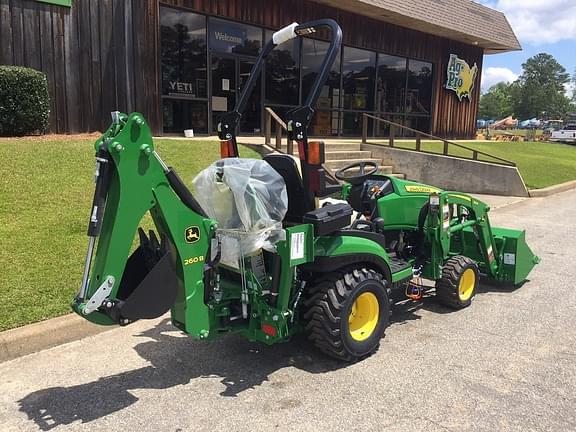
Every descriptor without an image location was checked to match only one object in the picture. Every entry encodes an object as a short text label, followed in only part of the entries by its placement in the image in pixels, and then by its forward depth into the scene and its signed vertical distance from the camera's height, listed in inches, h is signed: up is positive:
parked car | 1453.0 -2.8
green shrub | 367.9 +14.3
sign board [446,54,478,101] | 874.6 +93.4
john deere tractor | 120.3 -31.8
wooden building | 442.3 +73.2
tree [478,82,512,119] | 4479.3 +249.7
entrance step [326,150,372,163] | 522.4 -27.1
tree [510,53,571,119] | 3929.6 +327.4
